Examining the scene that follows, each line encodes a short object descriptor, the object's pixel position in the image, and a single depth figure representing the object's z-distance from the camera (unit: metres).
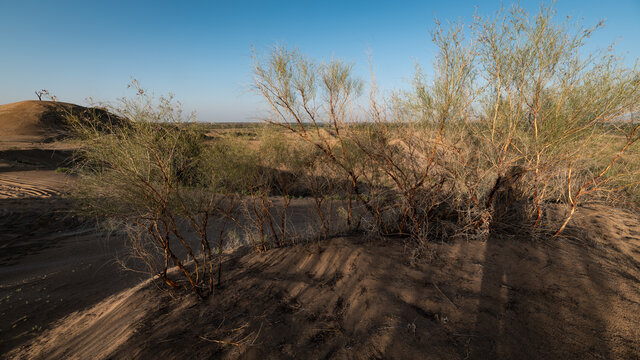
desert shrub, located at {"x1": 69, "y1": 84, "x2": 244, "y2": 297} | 3.41
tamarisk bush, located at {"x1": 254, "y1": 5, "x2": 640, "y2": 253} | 3.77
